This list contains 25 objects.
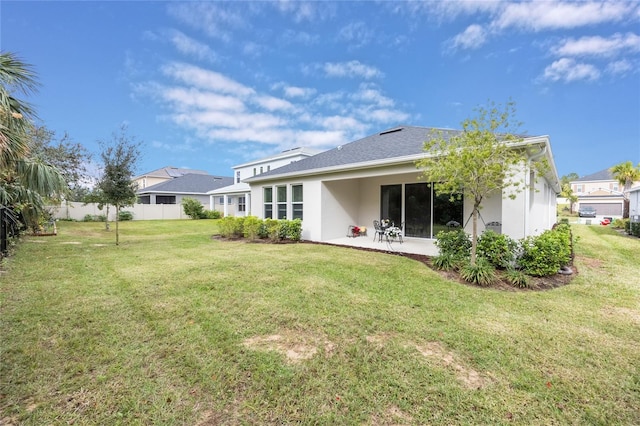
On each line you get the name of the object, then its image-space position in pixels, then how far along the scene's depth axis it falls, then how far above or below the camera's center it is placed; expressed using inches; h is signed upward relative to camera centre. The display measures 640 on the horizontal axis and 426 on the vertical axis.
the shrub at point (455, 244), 275.3 -33.4
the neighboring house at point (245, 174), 982.4 +148.7
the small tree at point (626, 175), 872.9 +108.8
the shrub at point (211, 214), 1106.1 -13.5
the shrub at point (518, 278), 225.8 -54.7
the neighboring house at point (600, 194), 1482.5 +85.8
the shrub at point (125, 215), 981.2 -16.9
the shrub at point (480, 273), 231.6 -51.8
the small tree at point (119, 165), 419.2 +67.5
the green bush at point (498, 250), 252.7 -35.4
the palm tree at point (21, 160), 238.5 +54.0
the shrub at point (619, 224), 768.8 -39.7
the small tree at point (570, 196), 1546.5 +77.5
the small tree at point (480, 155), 229.6 +44.6
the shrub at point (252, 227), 486.0 -28.0
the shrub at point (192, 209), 1083.3 +5.9
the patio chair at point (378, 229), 427.7 -28.8
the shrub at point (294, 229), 463.5 -31.0
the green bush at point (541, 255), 241.3 -38.6
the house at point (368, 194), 381.1 +27.1
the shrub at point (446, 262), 269.9 -49.3
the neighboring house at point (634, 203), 679.4 +17.3
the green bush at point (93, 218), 934.4 -24.0
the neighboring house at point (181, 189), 1223.5 +93.3
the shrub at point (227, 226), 529.0 -28.6
